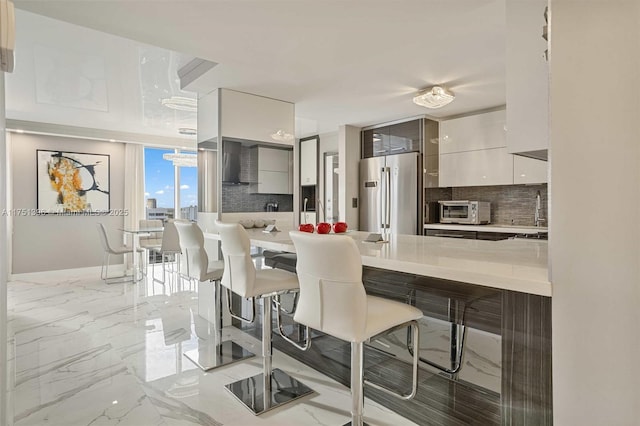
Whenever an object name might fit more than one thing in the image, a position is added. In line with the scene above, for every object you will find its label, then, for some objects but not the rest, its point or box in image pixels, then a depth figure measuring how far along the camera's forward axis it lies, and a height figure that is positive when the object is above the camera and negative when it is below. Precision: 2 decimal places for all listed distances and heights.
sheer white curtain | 6.61 +0.51
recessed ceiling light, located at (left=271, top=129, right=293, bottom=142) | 3.83 +0.80
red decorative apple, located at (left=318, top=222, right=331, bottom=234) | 2.42 -0.12
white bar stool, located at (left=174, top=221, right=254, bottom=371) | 2.65 -0.47
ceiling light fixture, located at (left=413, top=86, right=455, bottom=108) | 3.38 +1.07
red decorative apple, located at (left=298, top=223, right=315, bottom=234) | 2.43 -0.12
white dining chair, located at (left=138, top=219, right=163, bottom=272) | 6.16 -0.45
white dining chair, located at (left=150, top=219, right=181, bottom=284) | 5.18 -0.44
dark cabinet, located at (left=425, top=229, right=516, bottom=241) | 4.14 -0.30
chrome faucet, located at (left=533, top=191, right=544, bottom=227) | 4.16 -0.03
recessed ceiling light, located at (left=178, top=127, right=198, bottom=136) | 5.52 +1.24
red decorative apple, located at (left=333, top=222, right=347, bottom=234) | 2.75 -0.14
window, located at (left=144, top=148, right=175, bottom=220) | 7.08 +0.53
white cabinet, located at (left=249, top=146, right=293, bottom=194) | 3.73 +0.42
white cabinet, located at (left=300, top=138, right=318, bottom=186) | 6.30 +0.88
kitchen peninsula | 1.30 -0.41
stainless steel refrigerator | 4.79 +0.23
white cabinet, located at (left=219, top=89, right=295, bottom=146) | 3.49 +0.96
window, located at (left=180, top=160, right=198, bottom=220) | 7.46 +0.43
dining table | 5.60 -0.61
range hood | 3.52 +0.48
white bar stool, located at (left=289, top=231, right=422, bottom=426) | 1.46 -0.40
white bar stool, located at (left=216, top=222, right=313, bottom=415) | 2.13 -0.50
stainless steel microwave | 4.39 -0.03
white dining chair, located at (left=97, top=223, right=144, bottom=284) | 5.54 -0.71
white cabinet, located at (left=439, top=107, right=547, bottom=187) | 4.07 +0.65
